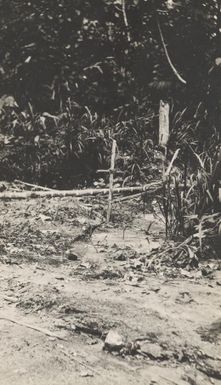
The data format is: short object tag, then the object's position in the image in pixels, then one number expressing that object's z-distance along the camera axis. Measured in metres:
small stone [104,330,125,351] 2.75
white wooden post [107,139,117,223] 4.95
